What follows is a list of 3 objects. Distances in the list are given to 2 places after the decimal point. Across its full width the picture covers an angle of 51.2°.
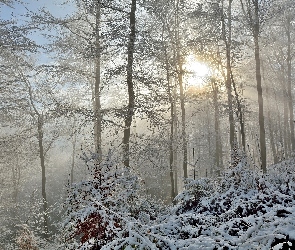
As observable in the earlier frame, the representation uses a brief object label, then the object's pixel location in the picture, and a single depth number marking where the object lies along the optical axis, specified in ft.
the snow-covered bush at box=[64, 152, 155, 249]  14.88
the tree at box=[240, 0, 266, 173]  48.62
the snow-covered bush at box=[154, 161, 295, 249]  10.64
